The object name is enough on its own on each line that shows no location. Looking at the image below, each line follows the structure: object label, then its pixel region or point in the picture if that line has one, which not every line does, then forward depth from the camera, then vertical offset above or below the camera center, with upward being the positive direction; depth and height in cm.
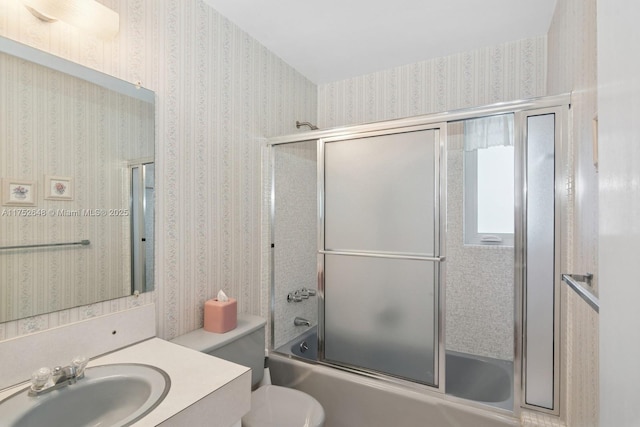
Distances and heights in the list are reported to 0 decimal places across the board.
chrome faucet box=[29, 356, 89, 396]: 96 -51
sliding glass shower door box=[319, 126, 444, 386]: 169 -22
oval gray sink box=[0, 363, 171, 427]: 90 -57
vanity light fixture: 109 +71
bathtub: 159 -105
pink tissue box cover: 164 -54
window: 231 +19
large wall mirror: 105 +11
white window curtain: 221 +57
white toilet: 153 -93
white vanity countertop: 90 -55
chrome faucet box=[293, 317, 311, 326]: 247 -85
